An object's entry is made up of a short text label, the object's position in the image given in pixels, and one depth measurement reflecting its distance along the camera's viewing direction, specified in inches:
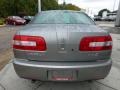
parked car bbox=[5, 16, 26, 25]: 1004.6
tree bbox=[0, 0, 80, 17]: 1459.2
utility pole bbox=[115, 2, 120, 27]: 695.0
